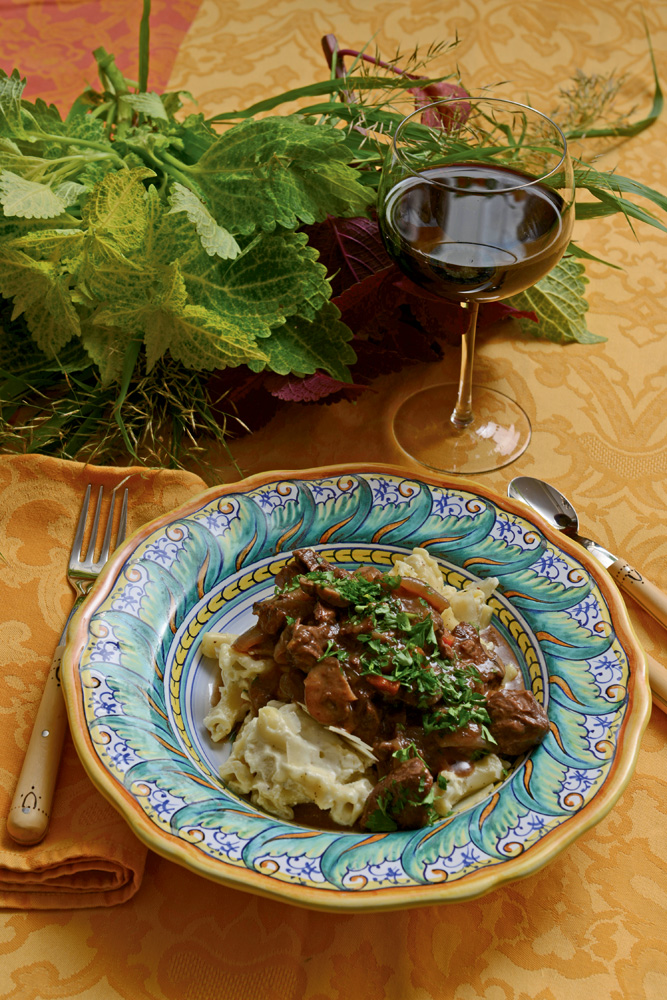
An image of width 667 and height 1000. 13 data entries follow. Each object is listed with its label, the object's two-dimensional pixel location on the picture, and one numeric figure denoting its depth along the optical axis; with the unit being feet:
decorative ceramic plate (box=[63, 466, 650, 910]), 2.62
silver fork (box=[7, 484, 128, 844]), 2.75
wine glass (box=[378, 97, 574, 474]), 2.99
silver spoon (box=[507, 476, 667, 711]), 2.92
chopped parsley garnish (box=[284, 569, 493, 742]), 2.75
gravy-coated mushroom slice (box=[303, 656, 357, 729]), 2.75
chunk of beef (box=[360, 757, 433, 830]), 2.69
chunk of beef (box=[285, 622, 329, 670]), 2.78
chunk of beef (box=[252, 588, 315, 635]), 2.85
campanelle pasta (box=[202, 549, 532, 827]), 2.73
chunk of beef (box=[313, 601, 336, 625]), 2.82
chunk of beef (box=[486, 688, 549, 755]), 2.74
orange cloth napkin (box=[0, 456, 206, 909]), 2.73
